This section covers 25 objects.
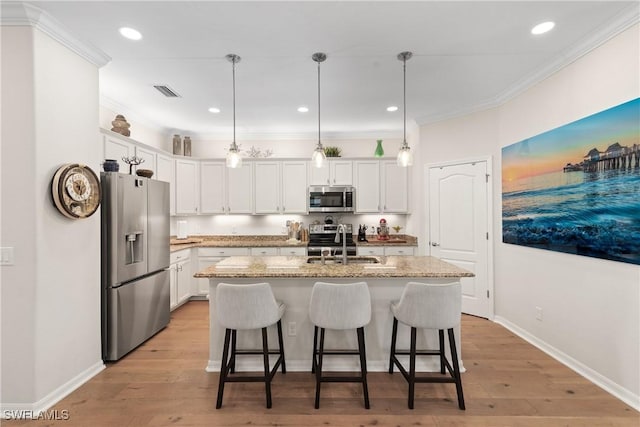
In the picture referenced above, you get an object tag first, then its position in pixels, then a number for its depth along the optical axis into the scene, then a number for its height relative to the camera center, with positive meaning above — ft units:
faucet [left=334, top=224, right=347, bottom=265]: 9.11 -1.17
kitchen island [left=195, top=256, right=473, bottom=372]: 8.73 -3.52
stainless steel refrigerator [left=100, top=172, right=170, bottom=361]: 9.11 -1.57
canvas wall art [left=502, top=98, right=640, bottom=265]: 7.29 +0.70
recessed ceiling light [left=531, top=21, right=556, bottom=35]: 7.70 +4.85
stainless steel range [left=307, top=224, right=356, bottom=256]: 15.86 -1.51
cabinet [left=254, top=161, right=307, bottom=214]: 17.02 +1.62
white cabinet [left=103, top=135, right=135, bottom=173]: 11.12 +2.56
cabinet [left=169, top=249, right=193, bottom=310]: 13.76 -3.06
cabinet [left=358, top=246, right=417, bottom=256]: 15.71 -1.98
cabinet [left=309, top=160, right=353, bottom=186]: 16.99 +2.21
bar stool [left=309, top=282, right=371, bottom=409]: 7.22 -2.37
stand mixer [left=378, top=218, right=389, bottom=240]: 16.94 -0.95
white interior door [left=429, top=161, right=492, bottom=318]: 13.00 -0.57
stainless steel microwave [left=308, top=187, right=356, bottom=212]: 16.60 +0.77
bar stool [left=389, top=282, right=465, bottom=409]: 7.15 -2.44
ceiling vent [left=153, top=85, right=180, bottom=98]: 11.44 +4.87
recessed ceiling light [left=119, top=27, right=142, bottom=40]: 7.83 +4.86
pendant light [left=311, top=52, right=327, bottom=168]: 9.10 +1.87
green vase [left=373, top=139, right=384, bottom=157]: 17.06 +3.55
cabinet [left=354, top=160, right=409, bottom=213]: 16.90 +1.45
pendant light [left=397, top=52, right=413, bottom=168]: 8.94 +1.81
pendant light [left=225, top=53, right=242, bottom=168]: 9.23 +1.85
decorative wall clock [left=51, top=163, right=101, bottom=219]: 7.39 +0.64
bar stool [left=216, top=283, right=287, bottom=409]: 7.19 -2.40
